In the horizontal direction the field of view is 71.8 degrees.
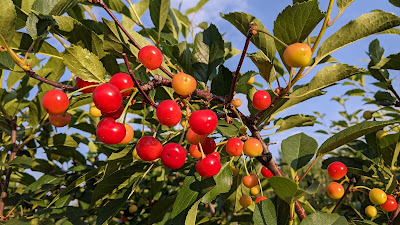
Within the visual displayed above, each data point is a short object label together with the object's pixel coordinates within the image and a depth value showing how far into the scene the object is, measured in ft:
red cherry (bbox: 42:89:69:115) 0.58
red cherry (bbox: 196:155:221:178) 0.66
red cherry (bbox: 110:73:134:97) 0.61
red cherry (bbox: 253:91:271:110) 0.72
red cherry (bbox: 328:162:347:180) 0.92
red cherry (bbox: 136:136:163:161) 0.64
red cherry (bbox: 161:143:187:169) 0.65
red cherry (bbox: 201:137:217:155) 0.74
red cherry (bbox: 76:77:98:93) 0.66
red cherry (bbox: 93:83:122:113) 0.55
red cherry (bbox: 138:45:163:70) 0.63
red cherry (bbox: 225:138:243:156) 0.72
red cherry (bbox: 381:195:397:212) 0.95
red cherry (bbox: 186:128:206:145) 0.69
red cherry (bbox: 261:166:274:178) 1.03
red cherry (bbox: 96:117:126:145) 0.61
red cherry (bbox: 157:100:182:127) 0.60
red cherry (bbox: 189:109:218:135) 0.60
